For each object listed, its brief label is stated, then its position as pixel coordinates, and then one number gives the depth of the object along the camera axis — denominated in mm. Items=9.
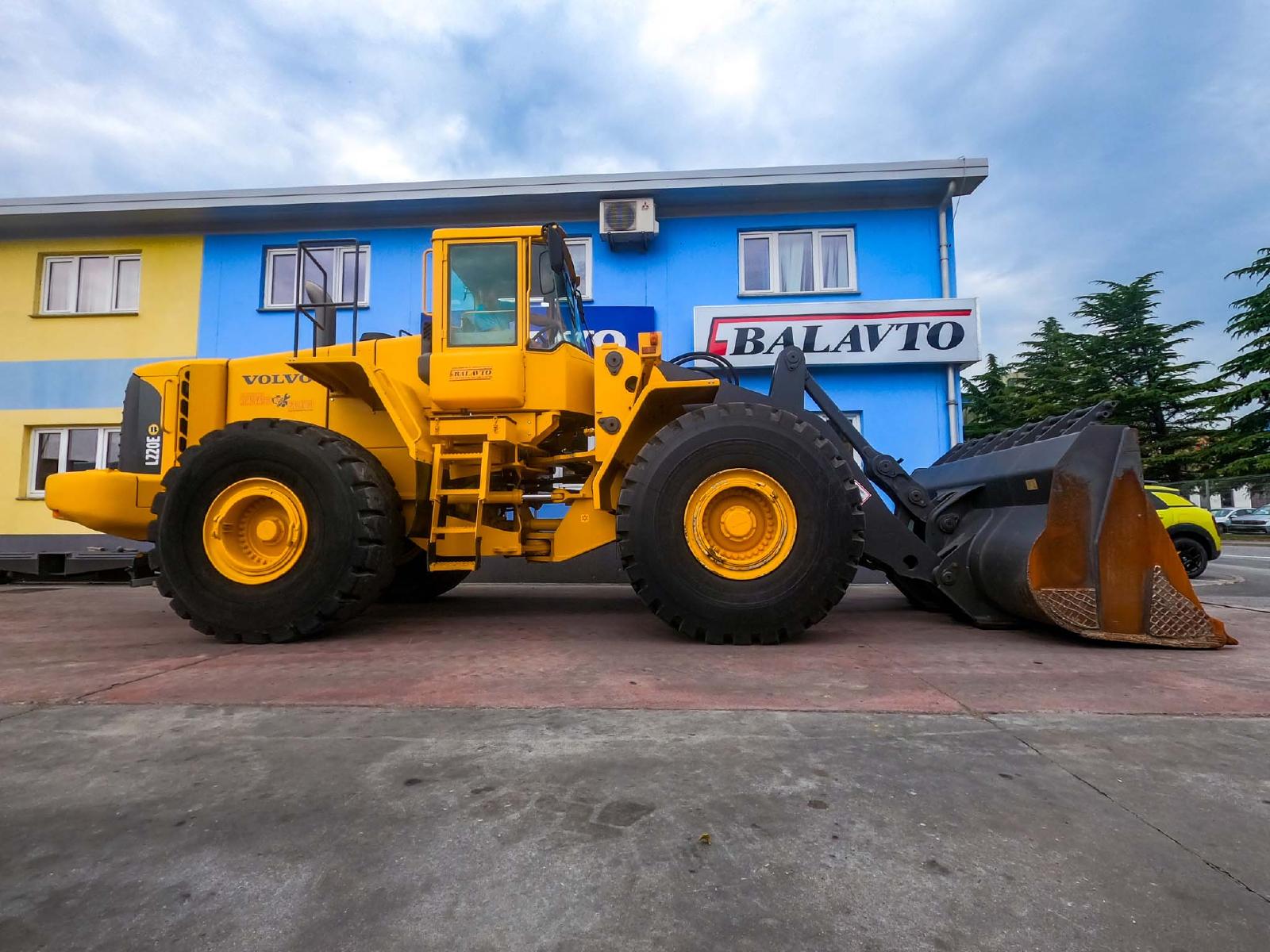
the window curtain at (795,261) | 10258
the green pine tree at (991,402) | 37438
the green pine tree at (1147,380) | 31562
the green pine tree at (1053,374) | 34250
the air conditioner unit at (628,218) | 9852
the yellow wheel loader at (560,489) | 4164
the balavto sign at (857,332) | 9648
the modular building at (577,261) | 9758
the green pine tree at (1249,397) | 28500
